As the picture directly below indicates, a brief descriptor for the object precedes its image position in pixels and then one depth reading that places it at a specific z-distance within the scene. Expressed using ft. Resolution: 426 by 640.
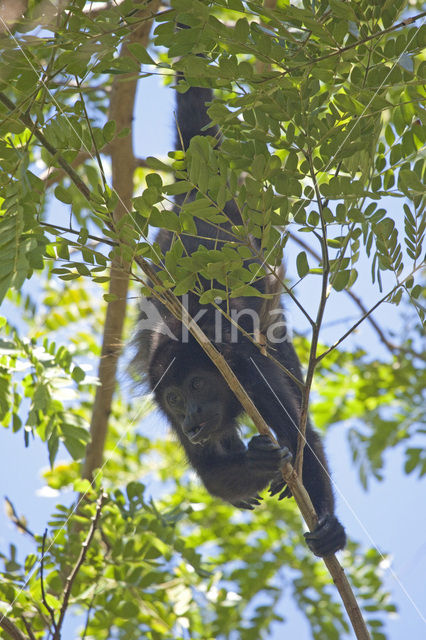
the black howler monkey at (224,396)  24.75
